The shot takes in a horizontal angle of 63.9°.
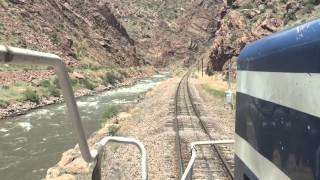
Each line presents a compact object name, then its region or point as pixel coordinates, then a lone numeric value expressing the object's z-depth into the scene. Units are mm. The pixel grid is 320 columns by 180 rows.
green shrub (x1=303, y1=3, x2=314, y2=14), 33370
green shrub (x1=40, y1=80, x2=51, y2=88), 31600
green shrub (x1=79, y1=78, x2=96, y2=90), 36396
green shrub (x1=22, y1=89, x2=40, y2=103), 26565
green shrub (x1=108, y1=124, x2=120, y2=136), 13732
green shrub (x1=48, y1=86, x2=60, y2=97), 29676
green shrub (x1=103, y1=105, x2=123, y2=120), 18818
